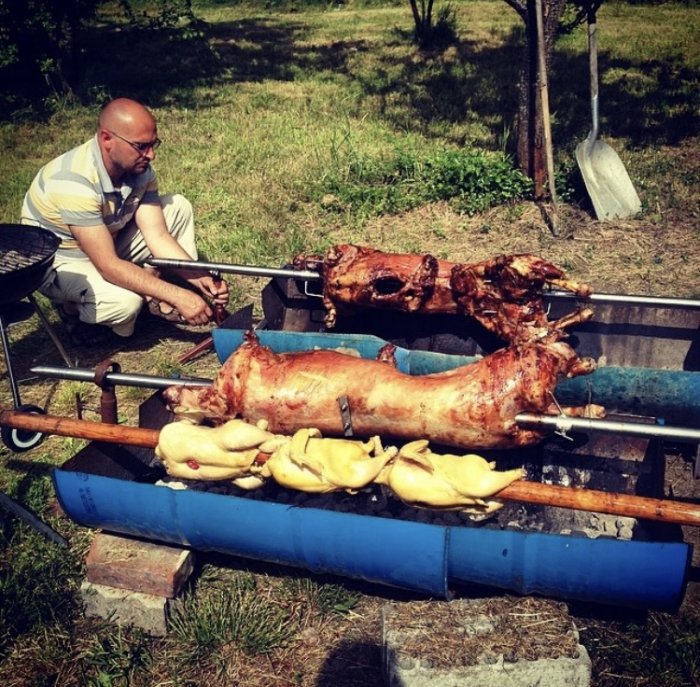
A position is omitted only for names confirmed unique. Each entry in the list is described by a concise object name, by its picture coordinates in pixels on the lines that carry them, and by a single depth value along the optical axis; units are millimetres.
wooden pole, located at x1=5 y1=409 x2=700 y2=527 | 2627
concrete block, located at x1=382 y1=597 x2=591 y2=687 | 2713
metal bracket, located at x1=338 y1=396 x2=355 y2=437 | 3314
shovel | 6723
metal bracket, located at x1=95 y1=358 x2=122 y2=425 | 3594
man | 4898
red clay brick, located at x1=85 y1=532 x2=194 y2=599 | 3359
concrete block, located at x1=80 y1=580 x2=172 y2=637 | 3346
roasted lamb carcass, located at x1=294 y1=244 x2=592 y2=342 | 3758
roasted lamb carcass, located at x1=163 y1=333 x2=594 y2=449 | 3129
